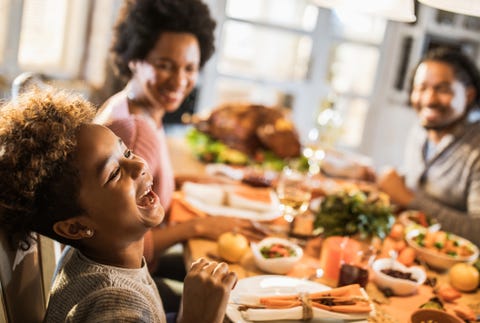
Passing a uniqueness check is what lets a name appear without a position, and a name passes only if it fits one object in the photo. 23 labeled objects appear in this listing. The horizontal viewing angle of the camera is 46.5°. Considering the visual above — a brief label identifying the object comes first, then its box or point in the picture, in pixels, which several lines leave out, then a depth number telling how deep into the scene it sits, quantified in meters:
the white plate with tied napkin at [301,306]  1.21
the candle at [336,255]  1.47
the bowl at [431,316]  1.24
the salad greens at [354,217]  1.63
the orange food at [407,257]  1.67
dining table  1.38
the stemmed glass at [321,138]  2.70
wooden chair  1.10
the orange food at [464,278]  1.54
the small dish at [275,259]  1.47
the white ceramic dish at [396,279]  1.45
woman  1.73
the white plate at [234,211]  1.90
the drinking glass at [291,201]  1.72
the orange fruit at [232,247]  1.52
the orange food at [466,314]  1.36
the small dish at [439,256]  1.66
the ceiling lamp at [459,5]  1.22
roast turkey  2.79
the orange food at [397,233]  1.89
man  2.37
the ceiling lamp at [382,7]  1.47
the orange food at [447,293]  1.48
